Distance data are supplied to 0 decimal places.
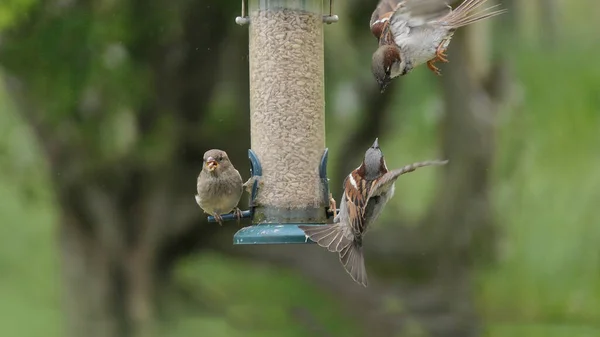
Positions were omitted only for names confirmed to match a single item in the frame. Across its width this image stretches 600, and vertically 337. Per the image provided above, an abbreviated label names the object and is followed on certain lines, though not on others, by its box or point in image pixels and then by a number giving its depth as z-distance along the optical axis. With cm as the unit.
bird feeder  1106
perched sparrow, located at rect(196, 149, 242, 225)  1130
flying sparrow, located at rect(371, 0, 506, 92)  1120
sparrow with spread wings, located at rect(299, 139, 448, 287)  1018
